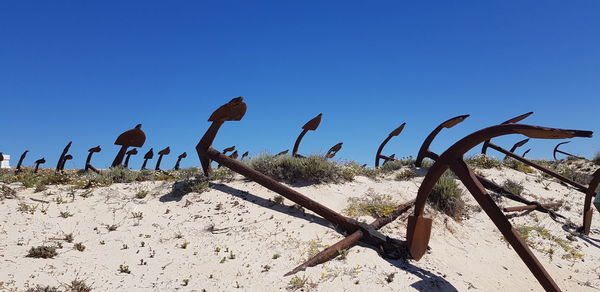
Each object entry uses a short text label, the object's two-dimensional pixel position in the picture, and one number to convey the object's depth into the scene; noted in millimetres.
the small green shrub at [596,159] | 13291
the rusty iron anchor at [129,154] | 9984
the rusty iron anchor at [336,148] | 11773
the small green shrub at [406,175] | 7147
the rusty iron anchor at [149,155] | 11211
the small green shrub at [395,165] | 8008
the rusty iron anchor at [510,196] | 6481
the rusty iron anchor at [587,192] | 5918
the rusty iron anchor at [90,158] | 7398
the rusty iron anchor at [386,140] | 9612
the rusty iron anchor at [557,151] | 11484
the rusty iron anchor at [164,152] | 11955
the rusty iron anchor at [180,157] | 14651
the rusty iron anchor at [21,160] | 11128
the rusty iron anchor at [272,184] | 4137
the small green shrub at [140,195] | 5254
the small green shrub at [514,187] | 7484
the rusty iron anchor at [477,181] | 2734
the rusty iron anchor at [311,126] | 7891
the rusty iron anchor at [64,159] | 9048
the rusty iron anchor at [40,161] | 10758
